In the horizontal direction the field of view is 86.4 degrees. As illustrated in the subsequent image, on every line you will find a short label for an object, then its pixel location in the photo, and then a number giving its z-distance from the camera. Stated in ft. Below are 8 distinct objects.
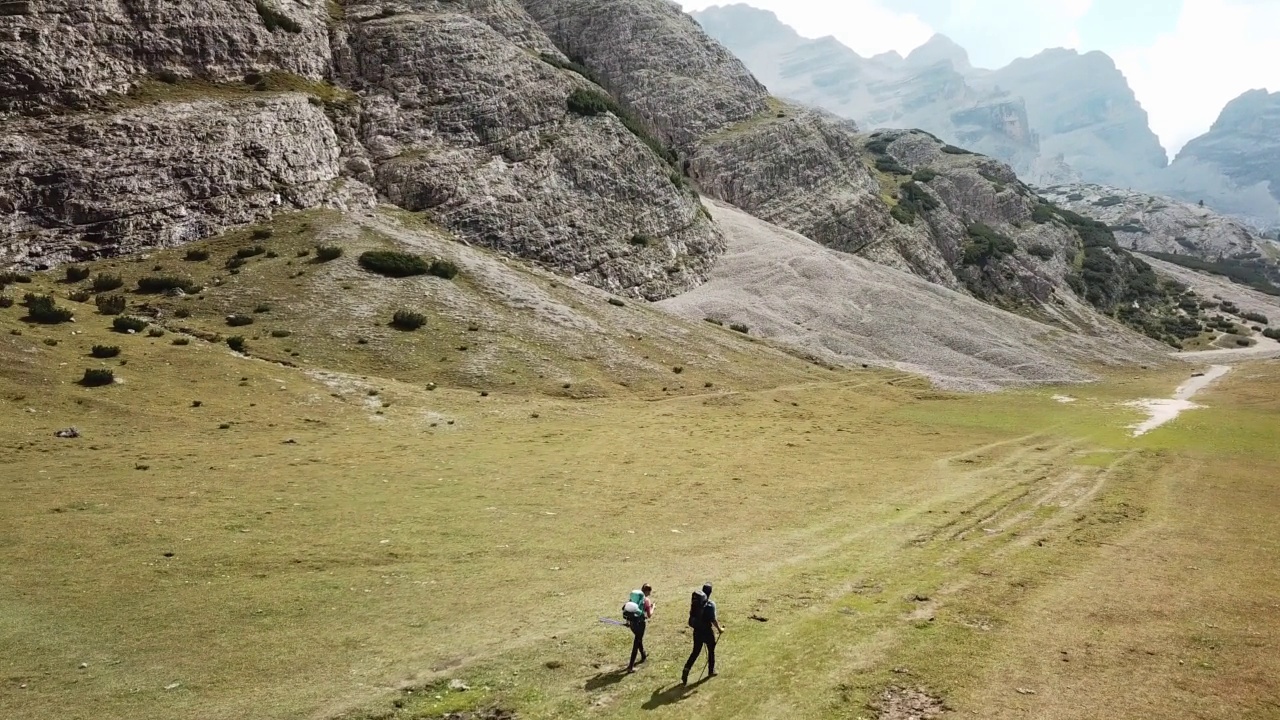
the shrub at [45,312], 153.17
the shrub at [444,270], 247.29
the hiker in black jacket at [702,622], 52.24
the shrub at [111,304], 173.22
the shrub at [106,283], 197.26
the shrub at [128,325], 160.56
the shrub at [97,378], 128.47
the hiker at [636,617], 54.03
